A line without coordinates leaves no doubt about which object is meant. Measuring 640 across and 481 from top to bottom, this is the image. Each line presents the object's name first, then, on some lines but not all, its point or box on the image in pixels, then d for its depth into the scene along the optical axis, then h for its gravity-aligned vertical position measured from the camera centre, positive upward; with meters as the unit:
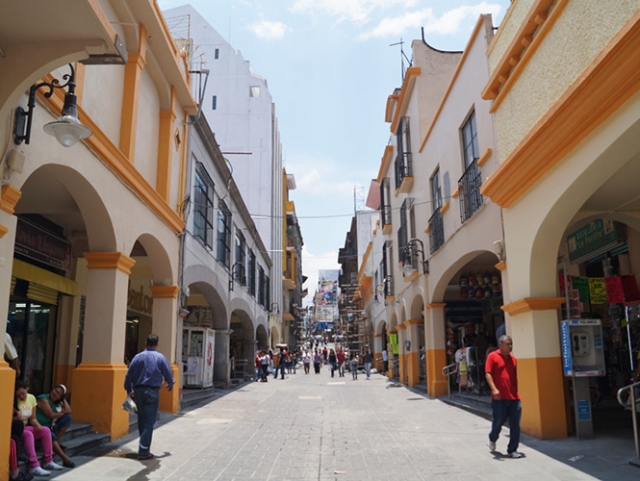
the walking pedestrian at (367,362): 28.27 -0.61
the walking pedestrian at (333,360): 31.41 -0.58
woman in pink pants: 6.51 -0.87
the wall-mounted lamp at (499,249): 10.38 +1.77
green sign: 10.32 +2.03
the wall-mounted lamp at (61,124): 5.97 +2.34
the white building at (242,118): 37.91 +15.09
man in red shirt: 7.51 -0.56
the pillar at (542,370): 8.75 -0.32
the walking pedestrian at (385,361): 30.32 -0.61
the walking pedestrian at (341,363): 31.47 -0.73
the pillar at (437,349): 16.52 +0.01
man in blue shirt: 7.58 -0.50
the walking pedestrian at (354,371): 28.03 -1.07
